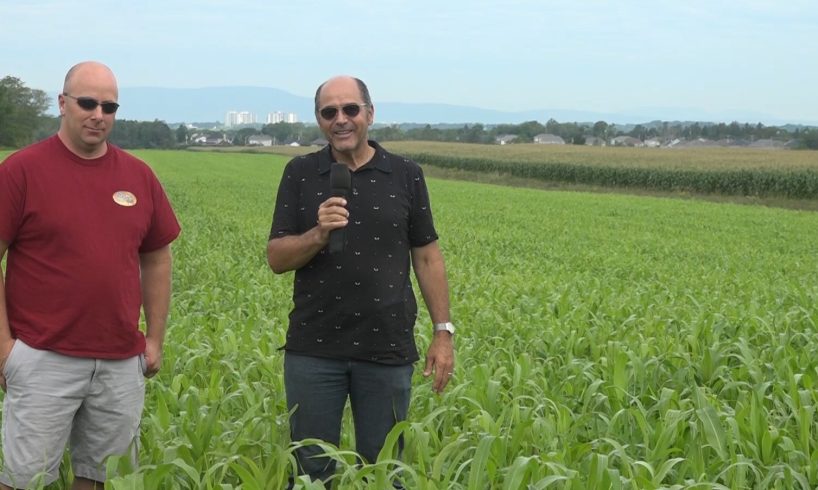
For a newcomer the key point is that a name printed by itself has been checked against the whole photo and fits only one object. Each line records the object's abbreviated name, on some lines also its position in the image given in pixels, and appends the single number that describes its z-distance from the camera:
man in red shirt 3.49
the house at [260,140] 150.50
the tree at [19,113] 101.75
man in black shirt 3.75
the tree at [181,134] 133.62
